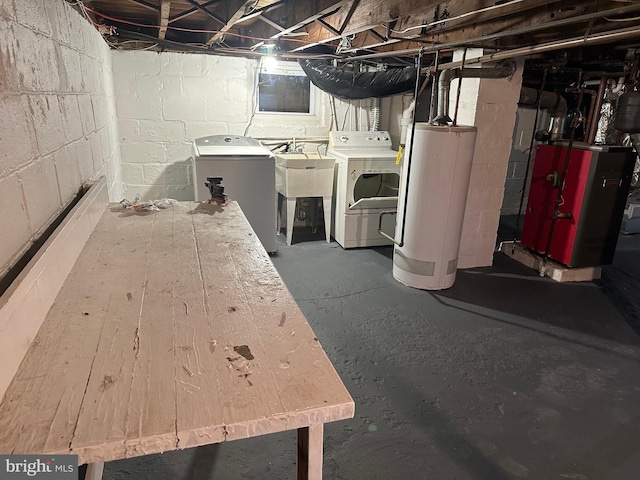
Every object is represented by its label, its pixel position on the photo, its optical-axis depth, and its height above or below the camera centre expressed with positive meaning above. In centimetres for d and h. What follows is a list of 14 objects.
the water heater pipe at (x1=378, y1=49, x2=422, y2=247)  306 -41
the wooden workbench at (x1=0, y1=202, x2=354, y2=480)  75 -55
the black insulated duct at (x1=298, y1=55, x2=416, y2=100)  395 +25
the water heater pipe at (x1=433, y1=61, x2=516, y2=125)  296 +25
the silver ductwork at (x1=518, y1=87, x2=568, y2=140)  370 +9
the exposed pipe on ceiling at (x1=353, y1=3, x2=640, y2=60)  171 +41
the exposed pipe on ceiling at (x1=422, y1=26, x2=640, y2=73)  192 +36
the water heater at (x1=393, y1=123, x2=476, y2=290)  296 -67
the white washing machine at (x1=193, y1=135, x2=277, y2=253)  347 -60
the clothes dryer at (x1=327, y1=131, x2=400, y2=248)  397 -72
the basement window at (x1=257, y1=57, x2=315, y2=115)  421 +16
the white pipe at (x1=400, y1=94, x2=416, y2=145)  437 -5
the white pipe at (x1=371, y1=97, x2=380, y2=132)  451 -7
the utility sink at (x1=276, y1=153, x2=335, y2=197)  398 -63
